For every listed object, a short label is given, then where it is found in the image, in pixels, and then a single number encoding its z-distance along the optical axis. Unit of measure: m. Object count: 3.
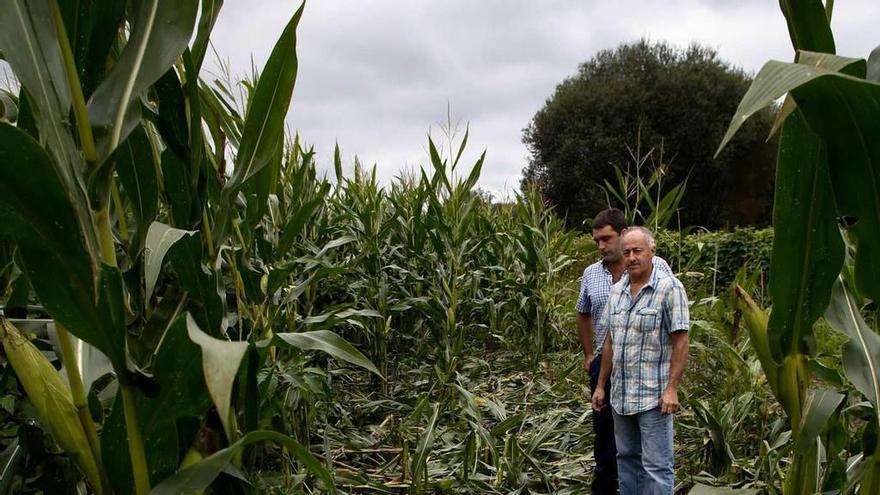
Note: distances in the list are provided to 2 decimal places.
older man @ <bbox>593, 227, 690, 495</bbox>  2.79
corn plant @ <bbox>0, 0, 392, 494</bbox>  0.86
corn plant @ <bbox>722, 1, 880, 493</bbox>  0.81
